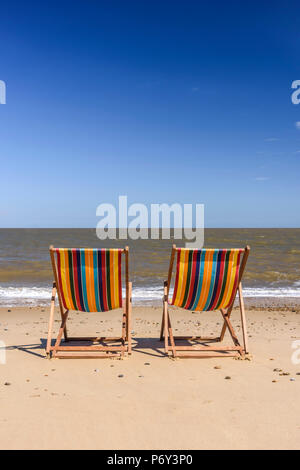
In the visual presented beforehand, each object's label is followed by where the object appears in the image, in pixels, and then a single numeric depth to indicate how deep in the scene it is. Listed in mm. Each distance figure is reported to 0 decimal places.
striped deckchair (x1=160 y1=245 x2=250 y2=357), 4043
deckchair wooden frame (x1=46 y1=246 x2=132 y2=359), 3975
